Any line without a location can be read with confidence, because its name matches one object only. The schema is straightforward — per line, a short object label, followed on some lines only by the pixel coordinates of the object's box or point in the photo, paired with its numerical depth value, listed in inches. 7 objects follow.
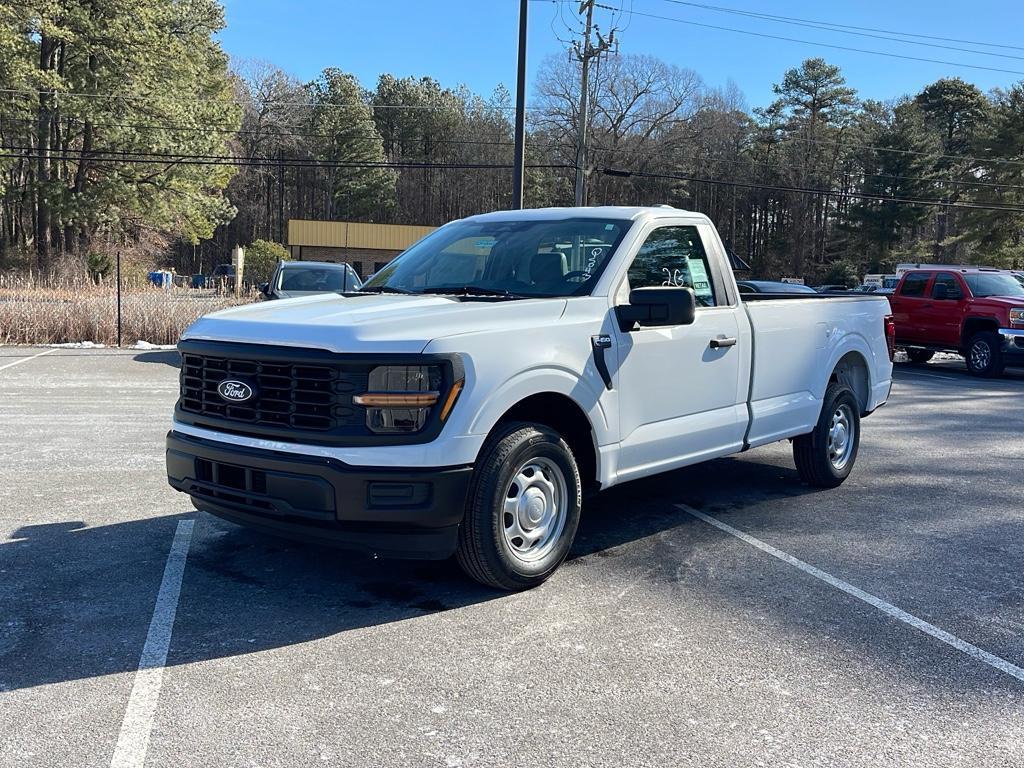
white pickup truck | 157.2
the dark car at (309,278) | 582.6
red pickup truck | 643.5
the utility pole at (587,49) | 1338.6
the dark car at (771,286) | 668.8
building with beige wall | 2128.4
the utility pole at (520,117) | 824.9
